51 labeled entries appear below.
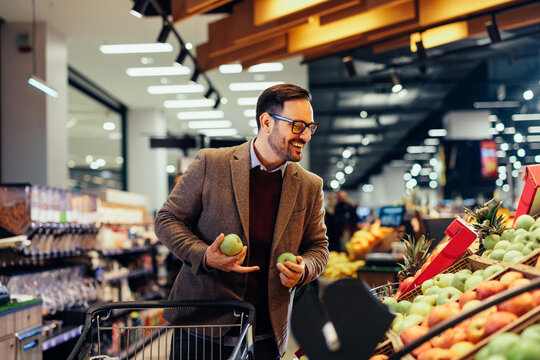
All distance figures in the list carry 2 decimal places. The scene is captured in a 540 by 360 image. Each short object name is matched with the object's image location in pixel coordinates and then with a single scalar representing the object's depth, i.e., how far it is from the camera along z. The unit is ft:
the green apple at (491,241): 8.16
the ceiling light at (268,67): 37.55
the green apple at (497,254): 7.21
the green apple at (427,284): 7.44
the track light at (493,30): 21.62
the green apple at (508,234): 8.00
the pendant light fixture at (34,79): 22.94
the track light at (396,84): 28.53
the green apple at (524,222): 8.21
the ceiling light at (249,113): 52.57
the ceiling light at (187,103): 47.41
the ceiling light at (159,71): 38.04
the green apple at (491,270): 6.33
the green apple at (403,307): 7.13
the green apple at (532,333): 4.13
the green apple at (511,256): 6.75
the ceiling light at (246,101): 48.06
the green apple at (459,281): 6.99
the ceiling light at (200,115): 52.29
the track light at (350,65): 26.11
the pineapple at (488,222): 8.41
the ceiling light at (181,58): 26.40
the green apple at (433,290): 7.03
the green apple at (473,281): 6.55
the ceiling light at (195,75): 29.25
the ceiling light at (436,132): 70.41
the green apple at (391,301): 7.23
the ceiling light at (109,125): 47.47
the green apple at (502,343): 4.16
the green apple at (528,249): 6.78
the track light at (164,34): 22.95
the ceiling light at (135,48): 33.35
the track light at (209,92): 33.69
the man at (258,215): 7.51
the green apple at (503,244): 7.52
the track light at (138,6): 19.13
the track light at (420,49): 23.42
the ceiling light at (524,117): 47.94
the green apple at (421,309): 6.54
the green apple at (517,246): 7.10
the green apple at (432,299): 6.77
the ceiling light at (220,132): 61.92
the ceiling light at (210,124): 57.36
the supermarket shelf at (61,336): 16.42
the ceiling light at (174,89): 42.63
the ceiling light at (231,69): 37.32
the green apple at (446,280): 7.29
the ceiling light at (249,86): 42.73
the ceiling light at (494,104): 48.24
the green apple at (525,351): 3.94
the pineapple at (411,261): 9.87
